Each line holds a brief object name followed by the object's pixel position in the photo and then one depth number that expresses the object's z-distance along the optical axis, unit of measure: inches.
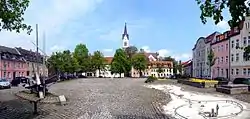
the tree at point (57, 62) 1614.4
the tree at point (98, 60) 2019.0
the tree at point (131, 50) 2393.4
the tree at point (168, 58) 3102.1
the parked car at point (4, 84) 746.6
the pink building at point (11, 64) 1437.0
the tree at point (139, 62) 2093.1
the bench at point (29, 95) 298.9
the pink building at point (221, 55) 1224.4
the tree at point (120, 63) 2061.4
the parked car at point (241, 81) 684.5
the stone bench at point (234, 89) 496.1
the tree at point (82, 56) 1877.0
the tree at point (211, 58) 1084.4
